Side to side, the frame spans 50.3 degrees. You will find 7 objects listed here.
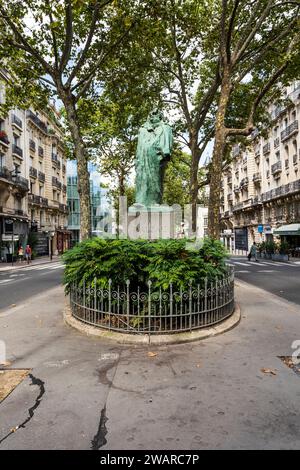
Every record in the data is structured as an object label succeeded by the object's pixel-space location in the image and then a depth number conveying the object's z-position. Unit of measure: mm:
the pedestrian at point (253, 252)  26697
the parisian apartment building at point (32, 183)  29906
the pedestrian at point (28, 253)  26592
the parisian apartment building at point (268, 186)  32594
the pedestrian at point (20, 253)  27669
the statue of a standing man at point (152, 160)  6891
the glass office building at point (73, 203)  56875
